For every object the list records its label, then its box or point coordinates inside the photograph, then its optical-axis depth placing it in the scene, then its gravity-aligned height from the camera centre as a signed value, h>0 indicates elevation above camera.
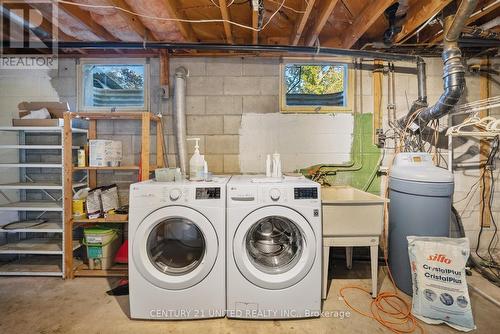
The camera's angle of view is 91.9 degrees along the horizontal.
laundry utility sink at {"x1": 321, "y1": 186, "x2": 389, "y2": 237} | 1.79 -0.39
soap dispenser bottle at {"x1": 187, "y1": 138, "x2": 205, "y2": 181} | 1.83 -0.01
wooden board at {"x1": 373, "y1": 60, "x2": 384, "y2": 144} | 2.52 +0.73
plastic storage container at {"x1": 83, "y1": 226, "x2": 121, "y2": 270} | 2.19 -0.73
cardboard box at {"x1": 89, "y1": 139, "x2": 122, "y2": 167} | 2.17 +0.12
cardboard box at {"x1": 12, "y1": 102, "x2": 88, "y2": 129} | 2.34 +0.57
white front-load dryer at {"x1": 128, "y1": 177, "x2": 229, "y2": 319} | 1.58 -0.60
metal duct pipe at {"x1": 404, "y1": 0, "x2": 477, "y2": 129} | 1.81 +0.78
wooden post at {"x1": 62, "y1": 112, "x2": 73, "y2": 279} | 2.11 -0.26
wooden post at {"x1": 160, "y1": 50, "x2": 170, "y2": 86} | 2.47 +1.00
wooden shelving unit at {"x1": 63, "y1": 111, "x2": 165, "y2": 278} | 2.11 -0.07
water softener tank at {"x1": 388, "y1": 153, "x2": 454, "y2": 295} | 1.80 -0.31
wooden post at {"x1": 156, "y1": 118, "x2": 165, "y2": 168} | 2.47 +0.22
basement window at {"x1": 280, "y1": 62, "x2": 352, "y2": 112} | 2.54 +0.84
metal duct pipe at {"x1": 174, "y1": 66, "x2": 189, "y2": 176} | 2.38 +0.49
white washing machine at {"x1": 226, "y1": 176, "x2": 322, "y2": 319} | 1.58 -0.62
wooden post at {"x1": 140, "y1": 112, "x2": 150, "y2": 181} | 2.10 +0.17
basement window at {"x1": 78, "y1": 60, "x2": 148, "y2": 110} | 2.59 +0.88
